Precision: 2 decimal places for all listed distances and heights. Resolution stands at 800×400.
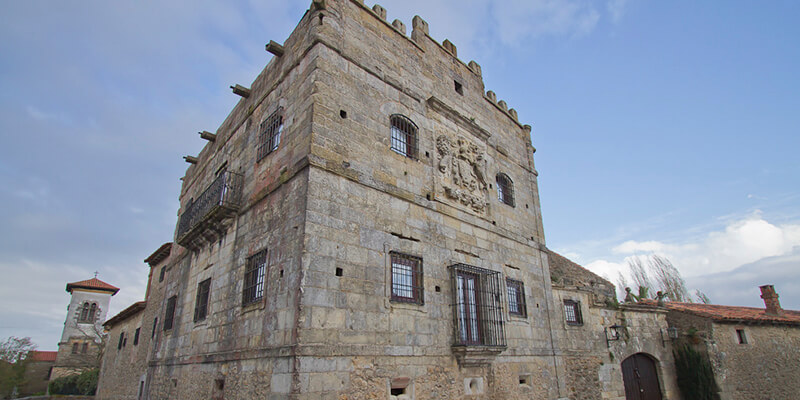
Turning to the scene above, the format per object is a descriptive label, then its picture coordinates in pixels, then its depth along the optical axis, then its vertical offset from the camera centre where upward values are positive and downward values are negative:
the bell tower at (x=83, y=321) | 35.36 +3.01
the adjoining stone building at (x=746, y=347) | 13.45 -0.06
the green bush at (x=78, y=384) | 28.09 -1.97
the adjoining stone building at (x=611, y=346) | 11.75 +0.03
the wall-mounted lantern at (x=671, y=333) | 13.98 +0.44
